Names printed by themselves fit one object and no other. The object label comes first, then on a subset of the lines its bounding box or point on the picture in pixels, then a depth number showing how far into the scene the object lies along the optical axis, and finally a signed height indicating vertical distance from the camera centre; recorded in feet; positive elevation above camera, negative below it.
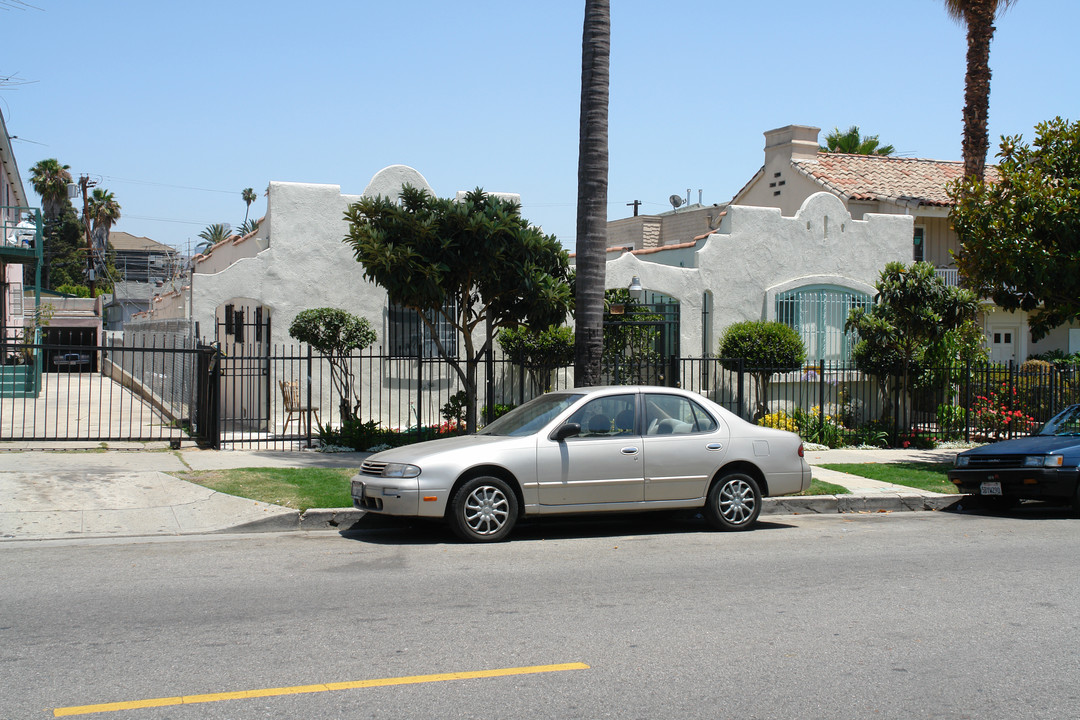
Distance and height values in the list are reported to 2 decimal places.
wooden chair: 54.29 -0.60
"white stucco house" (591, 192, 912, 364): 63.26 +8.05
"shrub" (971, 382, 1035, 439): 63.00 -1.67
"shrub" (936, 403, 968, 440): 63.87 -2.08
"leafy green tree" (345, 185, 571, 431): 45.52 +6.51
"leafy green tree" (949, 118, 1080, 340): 45.44 +7.99
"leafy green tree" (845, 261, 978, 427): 55.52 +4.72
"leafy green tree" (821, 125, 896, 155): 113.70 +29.51
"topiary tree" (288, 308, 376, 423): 51.78 +3.01
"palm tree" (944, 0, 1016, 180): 75.10 +24.91
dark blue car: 37.09 -3.19
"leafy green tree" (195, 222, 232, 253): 246.43 +41.45
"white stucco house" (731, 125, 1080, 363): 86.89 +19.10
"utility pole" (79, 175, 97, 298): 201.97 +35.58
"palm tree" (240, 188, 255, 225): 263.08 +53.08
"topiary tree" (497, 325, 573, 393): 56.08 +2.45
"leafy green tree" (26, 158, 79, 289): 201.77 +38.85
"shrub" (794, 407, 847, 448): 59.98 -2.62
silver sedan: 29.58 -2.52
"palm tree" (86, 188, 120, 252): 210.18 +39.23
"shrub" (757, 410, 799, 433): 60.29 -2.08
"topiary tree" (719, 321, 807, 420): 59.77 +2.61
